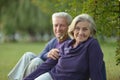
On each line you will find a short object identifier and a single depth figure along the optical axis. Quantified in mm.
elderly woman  4926
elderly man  5906
